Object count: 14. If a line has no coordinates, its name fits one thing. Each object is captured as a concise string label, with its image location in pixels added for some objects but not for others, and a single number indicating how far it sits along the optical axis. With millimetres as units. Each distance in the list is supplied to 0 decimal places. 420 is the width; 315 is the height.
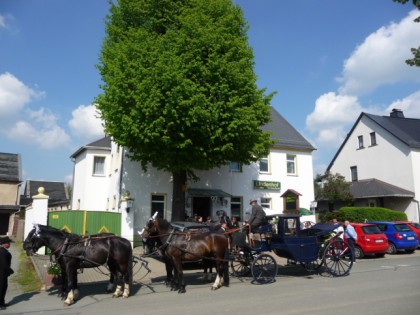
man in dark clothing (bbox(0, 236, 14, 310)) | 8688
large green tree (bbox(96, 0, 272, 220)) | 16484
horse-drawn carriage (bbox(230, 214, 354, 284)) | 11109
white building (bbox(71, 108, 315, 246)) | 22453
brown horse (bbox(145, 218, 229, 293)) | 10250
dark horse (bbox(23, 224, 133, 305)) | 9297
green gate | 17984
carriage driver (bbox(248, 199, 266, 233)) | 11555
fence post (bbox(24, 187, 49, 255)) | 17062
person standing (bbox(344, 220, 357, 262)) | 16594
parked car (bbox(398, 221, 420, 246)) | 21081
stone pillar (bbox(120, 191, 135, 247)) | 19328
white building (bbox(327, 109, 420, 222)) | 31281
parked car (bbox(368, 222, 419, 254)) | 18859
